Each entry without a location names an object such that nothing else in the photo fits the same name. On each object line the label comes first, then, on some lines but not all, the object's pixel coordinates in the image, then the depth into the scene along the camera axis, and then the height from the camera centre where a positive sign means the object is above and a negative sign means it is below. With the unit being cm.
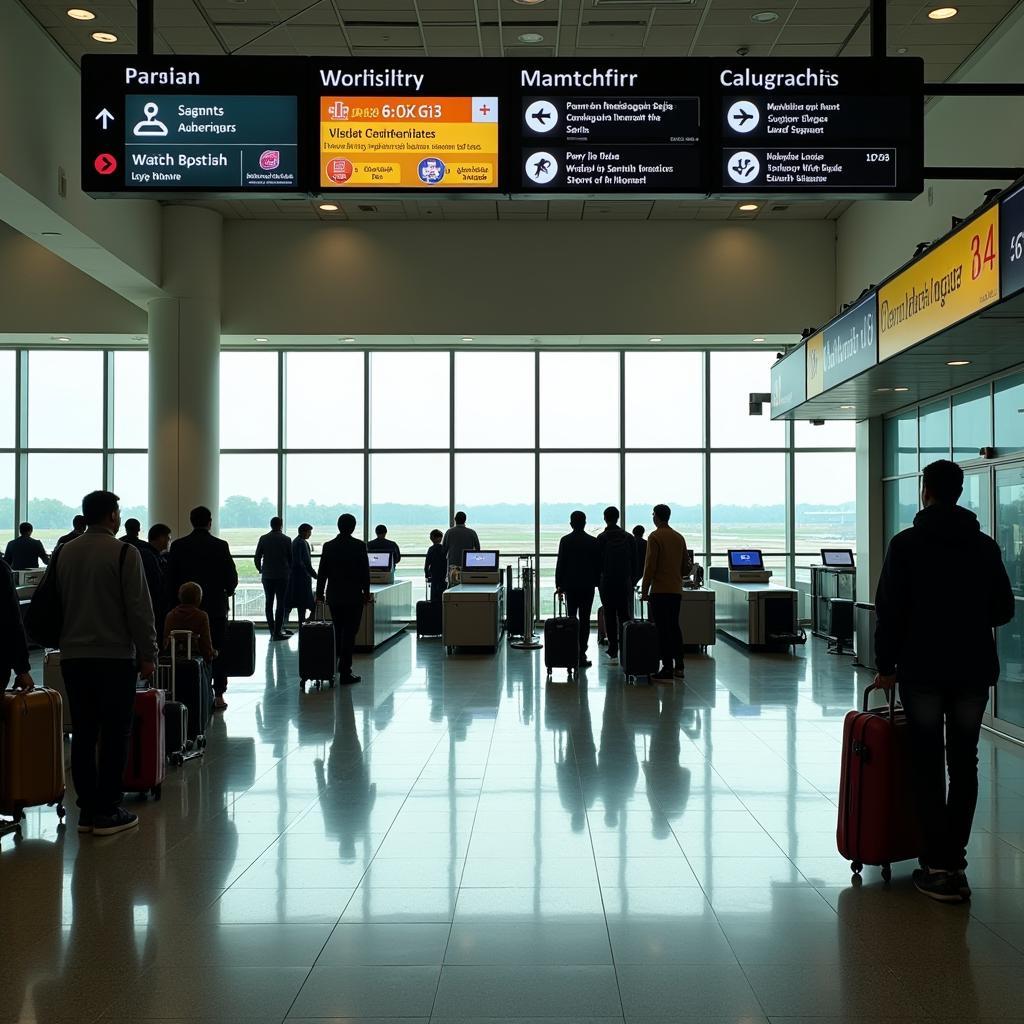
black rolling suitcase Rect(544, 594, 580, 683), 1127 -146
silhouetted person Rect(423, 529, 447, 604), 1570 -91
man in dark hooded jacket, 441 -60
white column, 1441 +172
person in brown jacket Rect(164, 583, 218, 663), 741 -79
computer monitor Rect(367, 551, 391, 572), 1536 -80
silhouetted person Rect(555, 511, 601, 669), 1202 -71
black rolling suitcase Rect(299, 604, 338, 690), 1035 -142
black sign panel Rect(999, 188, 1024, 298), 531 +133
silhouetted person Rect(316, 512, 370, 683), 1031 -70
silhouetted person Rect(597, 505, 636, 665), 1209 -72
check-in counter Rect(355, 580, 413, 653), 1331 -149
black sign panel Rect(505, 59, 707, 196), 590 +210
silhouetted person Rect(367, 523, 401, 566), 1551 -57
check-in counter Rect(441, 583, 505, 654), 1313 -139
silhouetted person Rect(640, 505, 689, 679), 1062 -79
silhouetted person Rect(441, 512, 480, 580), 1559 -53
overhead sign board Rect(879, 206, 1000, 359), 573 +133
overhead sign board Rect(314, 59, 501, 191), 593 +214
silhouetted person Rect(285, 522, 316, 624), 1500 -98
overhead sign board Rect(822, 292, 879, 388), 805 +132
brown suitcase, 523 -122
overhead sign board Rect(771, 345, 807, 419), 1043 +128
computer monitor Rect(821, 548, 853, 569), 1608 -77
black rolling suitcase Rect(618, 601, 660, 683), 1058 -142
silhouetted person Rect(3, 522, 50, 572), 1468 -63
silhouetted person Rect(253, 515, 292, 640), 1465 -76
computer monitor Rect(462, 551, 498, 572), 1475 -76
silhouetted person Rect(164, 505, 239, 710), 848 -49
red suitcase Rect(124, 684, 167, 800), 580 -132
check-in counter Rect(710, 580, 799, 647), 1349 -138
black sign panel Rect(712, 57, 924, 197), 590 +212
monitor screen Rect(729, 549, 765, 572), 1532 -78
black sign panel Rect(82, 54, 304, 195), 591 +211
